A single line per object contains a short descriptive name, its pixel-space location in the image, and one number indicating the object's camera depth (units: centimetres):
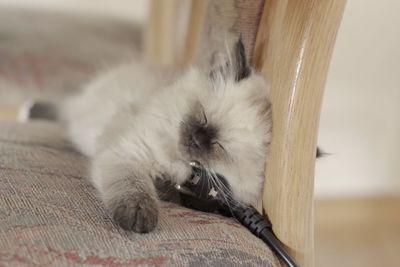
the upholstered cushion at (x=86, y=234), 57
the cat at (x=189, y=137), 68
